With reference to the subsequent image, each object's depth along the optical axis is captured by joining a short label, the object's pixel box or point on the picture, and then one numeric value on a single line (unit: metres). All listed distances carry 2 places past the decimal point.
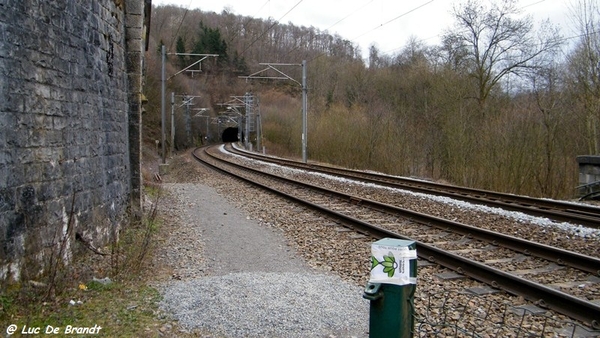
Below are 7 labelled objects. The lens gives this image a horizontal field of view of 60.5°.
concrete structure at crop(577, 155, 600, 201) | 14.73
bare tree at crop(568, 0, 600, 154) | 17.98
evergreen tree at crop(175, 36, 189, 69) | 67.28
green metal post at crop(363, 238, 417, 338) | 3.24
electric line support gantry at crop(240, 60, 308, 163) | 29.25
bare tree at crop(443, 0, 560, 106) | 28.11
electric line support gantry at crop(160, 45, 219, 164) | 27.50
